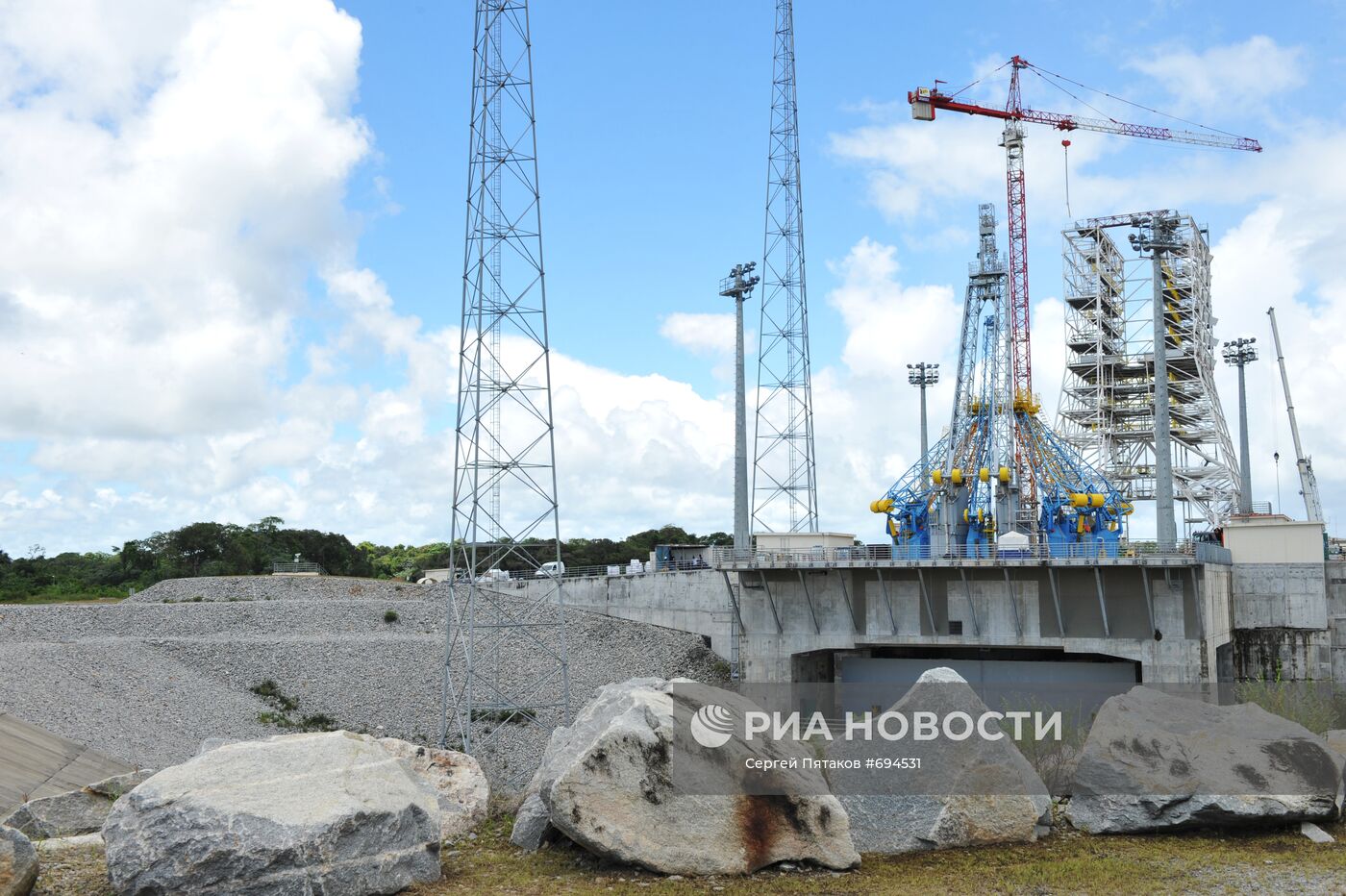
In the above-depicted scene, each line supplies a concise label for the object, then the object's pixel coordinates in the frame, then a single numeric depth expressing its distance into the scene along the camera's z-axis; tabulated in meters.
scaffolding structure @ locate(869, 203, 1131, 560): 51.50
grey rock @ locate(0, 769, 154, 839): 17.17
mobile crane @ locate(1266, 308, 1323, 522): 80.62
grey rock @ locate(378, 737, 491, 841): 15.08
